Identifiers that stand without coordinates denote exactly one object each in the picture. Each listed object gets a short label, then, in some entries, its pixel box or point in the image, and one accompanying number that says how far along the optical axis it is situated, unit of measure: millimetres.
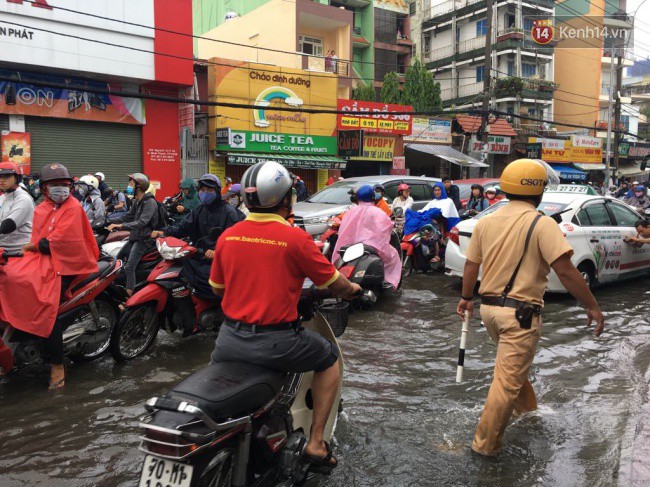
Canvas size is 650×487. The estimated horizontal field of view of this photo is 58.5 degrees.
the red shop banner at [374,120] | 24828
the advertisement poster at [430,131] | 28484
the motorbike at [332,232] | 9016
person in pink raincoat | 7492
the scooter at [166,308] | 5410
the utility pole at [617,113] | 32659
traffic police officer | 3488
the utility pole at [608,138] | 29447
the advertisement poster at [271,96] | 21469
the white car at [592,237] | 8188
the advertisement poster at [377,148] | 25641
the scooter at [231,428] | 2219
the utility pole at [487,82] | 21708
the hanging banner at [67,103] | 16062
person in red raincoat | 4555
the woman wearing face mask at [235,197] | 9731
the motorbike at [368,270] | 6392
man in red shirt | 2752
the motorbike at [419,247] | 9992
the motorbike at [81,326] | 4660
